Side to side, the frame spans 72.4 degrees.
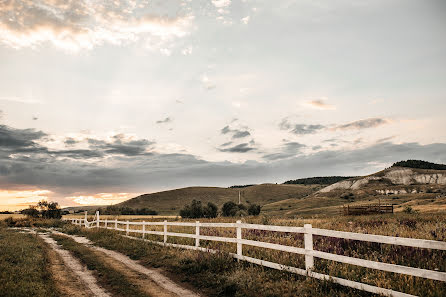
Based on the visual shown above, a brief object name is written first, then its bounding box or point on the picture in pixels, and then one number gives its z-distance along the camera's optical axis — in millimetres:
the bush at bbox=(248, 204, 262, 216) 73000
